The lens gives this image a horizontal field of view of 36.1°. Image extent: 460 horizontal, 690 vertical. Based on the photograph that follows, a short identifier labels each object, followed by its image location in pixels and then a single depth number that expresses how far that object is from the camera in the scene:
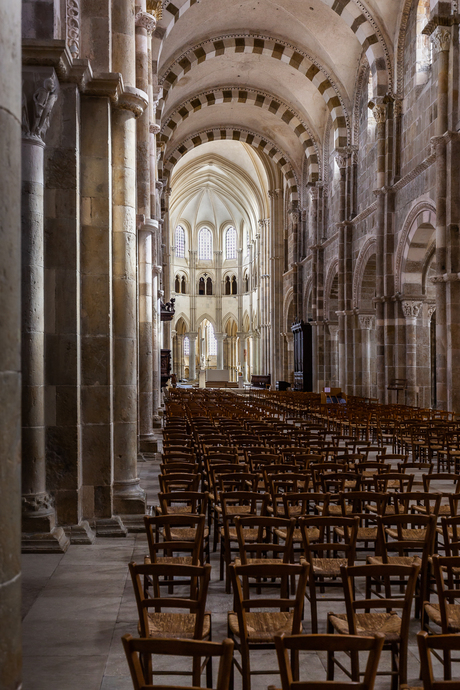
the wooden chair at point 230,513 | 5.91
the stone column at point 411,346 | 25.81
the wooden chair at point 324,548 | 4.83
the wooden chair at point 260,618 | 3.72
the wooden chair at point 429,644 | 2.81
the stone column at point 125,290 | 9.44
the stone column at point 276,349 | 49.44
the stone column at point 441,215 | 20.69
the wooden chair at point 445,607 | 3.85
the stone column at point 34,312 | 7.51
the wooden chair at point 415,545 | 4.91
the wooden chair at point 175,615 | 3.50
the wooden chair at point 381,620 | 3.79
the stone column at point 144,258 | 15.43
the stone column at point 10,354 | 2.84
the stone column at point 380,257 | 26.64
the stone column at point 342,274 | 32.84
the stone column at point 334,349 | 38.56
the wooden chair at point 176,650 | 2.66
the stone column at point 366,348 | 32.16
